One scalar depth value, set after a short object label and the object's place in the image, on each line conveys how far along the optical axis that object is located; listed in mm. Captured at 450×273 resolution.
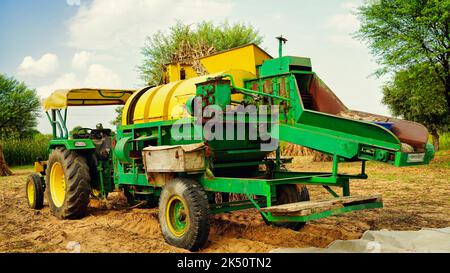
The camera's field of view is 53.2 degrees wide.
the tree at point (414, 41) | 19469
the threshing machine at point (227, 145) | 5047
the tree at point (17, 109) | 39312
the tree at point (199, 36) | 25438
